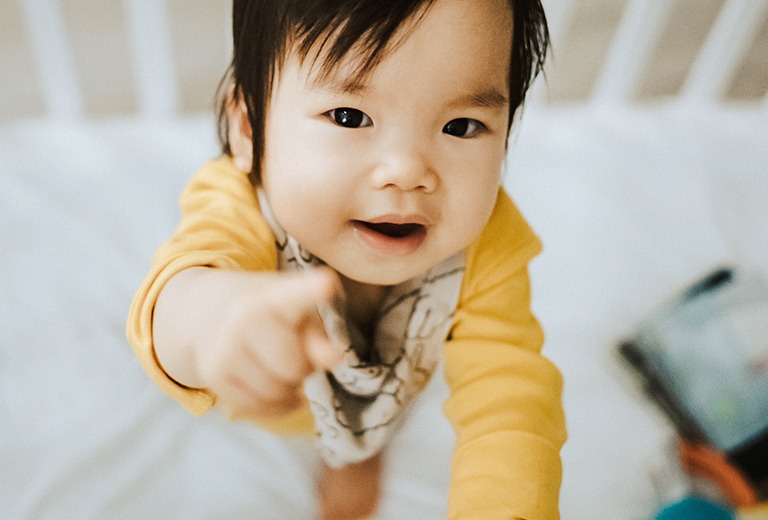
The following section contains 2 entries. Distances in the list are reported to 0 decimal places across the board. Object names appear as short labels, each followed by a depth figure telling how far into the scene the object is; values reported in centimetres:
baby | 37
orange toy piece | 76
